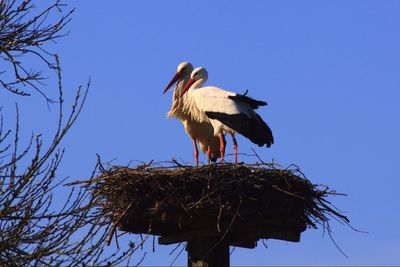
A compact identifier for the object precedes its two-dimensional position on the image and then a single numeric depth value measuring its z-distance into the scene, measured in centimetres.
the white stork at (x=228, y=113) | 2484
